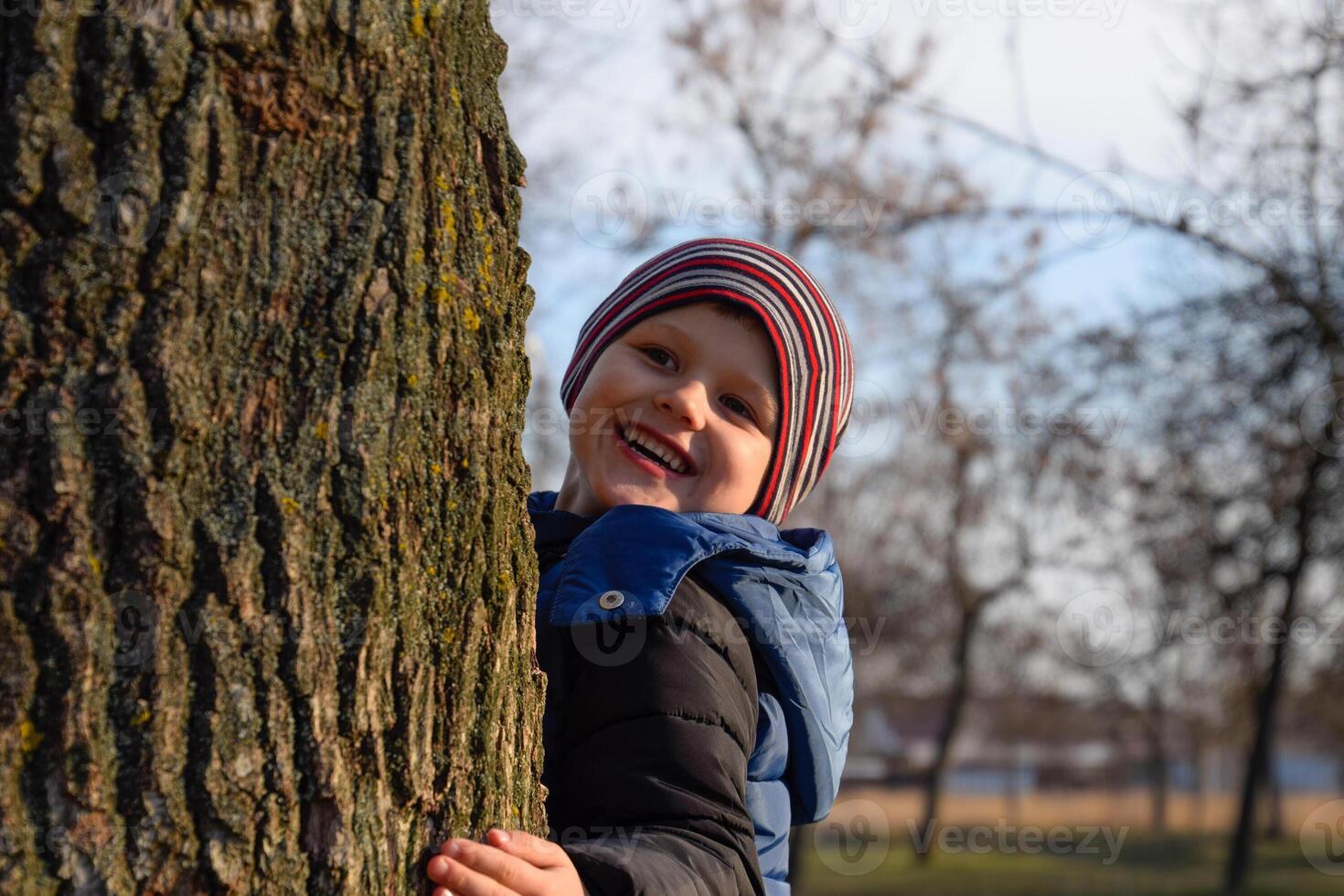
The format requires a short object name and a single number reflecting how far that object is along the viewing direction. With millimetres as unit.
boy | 1833
